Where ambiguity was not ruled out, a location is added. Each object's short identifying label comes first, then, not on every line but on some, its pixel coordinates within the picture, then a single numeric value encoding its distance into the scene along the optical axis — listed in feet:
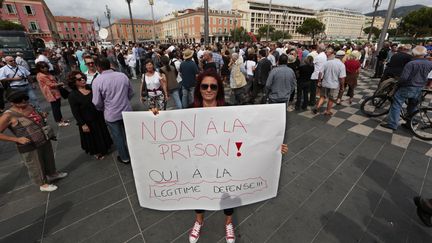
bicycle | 13.44
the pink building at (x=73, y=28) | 235.40
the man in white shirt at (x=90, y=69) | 13.88
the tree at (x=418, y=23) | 110.52
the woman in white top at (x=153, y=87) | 12.92
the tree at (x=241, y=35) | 216.93
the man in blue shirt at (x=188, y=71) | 16.93
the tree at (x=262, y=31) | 230.68
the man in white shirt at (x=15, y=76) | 15.64
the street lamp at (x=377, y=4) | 58.29
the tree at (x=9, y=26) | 91.20
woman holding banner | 5.59
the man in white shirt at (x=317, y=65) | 18.48
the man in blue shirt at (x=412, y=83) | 12.41
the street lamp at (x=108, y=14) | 80.60
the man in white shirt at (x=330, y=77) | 16.04
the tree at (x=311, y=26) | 214.69
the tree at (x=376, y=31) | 232.30
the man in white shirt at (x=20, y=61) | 25.91
